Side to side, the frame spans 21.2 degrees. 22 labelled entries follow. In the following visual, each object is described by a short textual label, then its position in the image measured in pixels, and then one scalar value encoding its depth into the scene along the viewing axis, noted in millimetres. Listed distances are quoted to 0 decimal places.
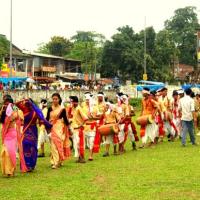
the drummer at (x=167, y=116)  18172
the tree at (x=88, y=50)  77188
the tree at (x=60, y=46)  90494
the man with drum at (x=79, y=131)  13250
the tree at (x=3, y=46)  49631
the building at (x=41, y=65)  63347
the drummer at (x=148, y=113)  16453
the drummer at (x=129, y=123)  15688
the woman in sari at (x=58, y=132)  12273
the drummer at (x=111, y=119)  14992
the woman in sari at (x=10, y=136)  11109
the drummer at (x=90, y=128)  13916
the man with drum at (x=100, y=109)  14601
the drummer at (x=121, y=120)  15392
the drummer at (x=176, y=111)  18828
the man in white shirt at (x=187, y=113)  16188
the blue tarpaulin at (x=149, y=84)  41297
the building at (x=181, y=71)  83312
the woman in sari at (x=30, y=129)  11656
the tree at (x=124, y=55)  59562
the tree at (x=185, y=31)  87312
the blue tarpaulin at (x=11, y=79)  43812
